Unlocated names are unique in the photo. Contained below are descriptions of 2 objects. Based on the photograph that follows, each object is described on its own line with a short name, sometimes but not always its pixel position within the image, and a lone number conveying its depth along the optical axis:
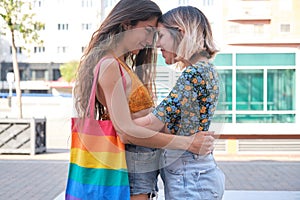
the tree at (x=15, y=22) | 14.21
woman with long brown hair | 2.53
